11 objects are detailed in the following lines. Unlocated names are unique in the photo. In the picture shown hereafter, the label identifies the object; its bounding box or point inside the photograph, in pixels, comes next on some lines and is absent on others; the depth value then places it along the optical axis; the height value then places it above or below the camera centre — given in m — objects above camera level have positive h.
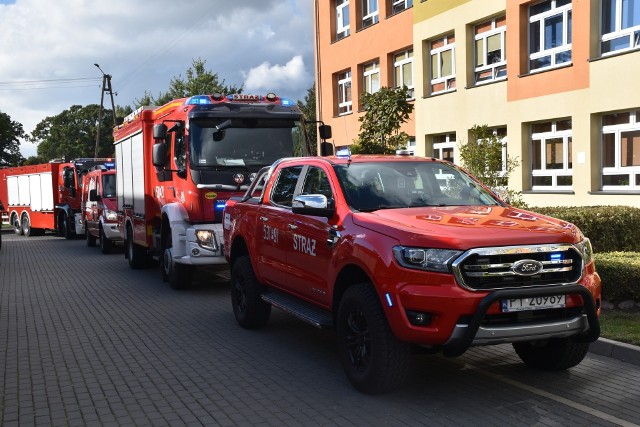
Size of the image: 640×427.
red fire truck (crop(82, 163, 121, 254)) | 19.38 -0.65
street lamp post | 54.01 +7.42
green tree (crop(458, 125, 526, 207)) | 13.73 +0.26
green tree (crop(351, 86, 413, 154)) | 15.81 +1.19
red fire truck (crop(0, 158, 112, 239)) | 25.80 -0.47
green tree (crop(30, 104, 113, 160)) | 99.62 +7.30
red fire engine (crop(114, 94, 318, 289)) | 11.20 +0.35
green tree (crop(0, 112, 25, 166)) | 70.18 +4.78
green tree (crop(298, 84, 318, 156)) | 76.56 +8.12
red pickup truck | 5.08 -0.72
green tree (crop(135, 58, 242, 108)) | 46.00 +6.24
